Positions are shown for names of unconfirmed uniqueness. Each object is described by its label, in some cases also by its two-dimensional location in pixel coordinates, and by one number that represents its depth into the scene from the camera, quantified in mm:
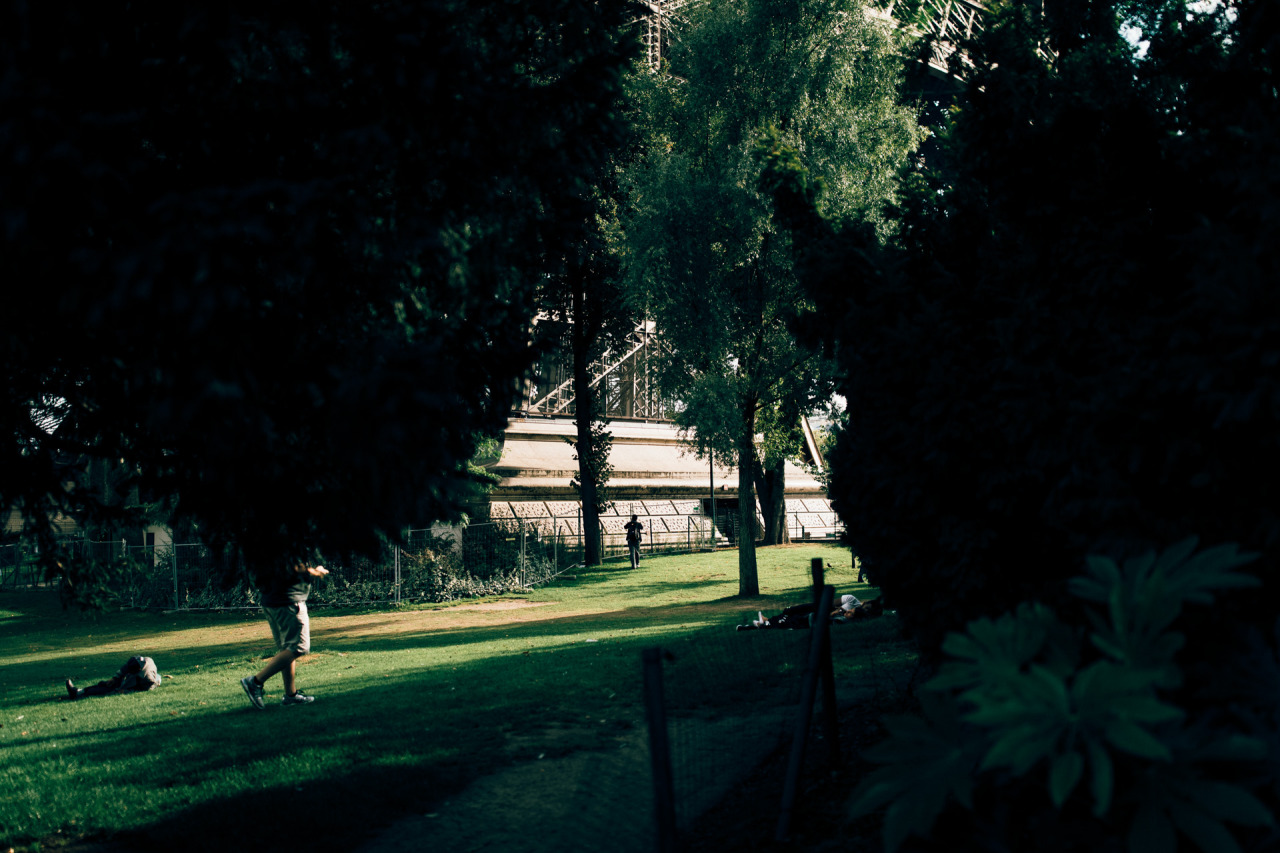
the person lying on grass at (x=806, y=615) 13852
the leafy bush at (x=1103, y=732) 1955
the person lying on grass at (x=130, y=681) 13203
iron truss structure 40125
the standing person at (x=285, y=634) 10305
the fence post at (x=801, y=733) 5250
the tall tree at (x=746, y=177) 22500
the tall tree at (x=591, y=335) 33562
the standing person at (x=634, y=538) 37625
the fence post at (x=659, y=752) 4209
